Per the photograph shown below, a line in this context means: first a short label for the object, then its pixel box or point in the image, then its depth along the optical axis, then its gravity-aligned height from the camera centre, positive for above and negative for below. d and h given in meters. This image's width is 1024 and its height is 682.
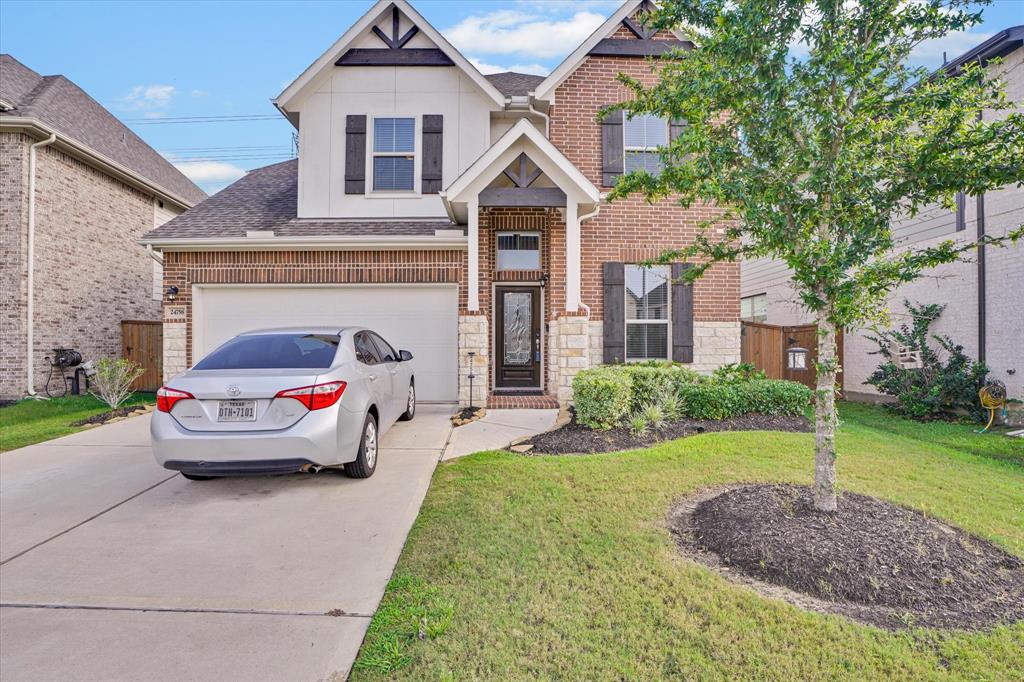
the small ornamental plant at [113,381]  8.70 -0.67
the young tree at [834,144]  3.30 +1.38
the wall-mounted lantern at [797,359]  6.98 -0.17
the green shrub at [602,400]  6.72 -0.73
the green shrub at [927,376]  8.68 -0.52
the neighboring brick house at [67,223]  10.07 +2.59
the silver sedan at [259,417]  4.26 -0.64
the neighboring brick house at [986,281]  8.31 +1.19
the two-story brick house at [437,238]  9.32 +1.92
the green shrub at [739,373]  8.12 -0.44
